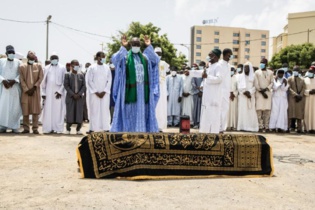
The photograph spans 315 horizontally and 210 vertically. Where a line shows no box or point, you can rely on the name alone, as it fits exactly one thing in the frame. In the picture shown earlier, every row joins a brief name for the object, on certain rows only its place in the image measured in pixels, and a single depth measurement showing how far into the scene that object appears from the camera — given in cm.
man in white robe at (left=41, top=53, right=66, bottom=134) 966
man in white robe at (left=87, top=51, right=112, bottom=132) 915
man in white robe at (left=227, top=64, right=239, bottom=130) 1194
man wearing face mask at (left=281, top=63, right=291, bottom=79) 1235
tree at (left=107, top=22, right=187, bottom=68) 3538
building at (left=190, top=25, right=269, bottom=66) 9244
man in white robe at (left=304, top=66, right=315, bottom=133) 1147
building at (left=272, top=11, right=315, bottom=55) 6862
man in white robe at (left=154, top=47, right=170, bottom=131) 963
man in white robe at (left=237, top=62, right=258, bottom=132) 1130
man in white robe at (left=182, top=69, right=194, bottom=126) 1246
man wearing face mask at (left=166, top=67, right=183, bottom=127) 1272
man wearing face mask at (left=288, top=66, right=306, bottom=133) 1136
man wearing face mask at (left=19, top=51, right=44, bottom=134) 918
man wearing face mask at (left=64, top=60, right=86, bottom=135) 932
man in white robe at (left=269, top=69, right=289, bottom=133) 1147
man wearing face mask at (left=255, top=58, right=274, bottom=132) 1135
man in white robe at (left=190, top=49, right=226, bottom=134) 753
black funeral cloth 465
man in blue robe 623
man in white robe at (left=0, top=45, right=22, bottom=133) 922
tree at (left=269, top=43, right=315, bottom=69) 4725
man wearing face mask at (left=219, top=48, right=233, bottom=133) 763
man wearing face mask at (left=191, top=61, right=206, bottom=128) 1202
